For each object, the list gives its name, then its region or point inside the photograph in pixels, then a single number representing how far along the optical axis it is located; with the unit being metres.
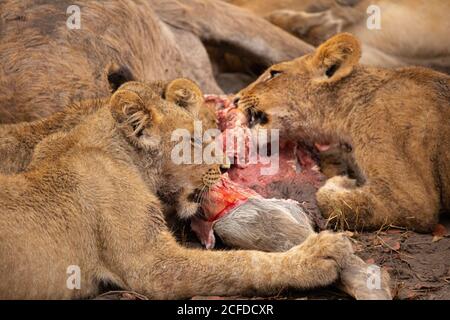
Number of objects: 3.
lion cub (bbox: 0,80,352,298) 7.38
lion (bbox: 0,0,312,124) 10.01
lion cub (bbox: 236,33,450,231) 9.62
